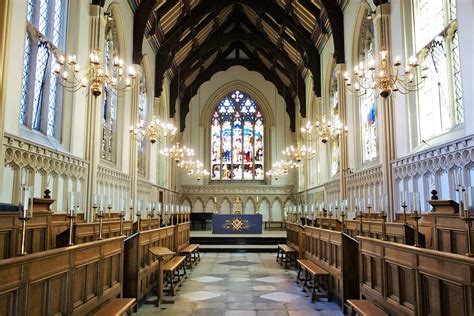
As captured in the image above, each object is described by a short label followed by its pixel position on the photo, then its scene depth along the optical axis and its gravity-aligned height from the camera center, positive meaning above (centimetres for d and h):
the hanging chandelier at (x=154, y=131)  1103 +208
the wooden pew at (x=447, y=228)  459 -24
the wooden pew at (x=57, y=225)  552 -23
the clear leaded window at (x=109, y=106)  1132 +289
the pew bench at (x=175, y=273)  677 -111
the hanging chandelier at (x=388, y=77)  668 +232
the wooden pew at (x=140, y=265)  587 -88
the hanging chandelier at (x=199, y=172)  1907 +170
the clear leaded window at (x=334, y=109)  1479 +358
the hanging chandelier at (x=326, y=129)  1098 +214
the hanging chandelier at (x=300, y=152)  1503 +208
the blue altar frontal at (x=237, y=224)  1619 -63
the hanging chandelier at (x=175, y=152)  1484 +203
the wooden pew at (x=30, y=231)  409 -25
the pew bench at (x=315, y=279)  641 -124
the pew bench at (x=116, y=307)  399 -102
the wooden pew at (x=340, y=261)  578 -81
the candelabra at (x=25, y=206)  325 +2
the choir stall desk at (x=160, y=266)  616 -88
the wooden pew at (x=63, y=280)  254 -57
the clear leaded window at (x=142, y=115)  1502 +339
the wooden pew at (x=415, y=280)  264 -58
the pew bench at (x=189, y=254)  966 -118
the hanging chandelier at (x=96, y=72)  657 +227
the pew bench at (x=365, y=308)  397 -102
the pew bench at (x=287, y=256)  1008 -122
